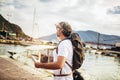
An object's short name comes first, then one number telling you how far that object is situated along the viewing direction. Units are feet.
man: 6.01
